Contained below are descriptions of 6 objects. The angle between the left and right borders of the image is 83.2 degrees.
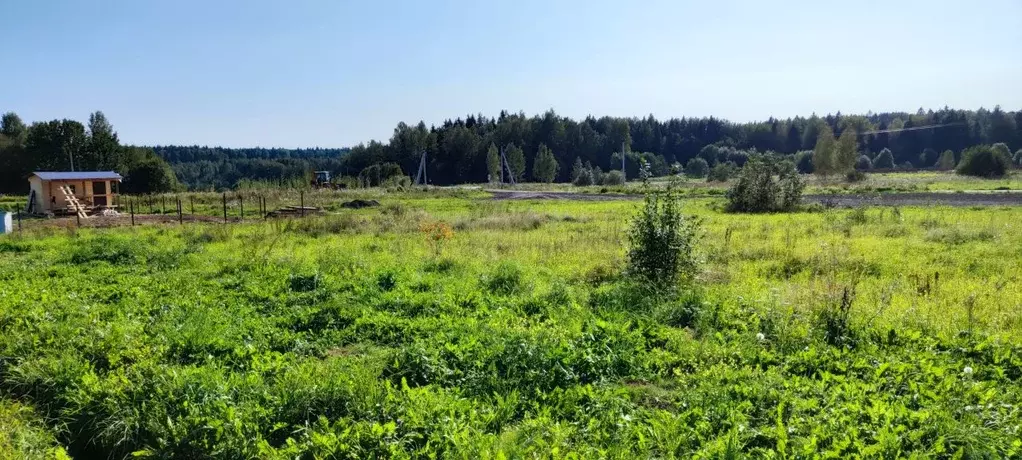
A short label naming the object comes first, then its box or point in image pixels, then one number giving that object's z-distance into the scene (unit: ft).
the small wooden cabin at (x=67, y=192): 104.37
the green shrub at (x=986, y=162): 192.34
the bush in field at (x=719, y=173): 225.05
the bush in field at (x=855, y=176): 190.32
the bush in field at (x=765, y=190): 86.99
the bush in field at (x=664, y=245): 32.55
